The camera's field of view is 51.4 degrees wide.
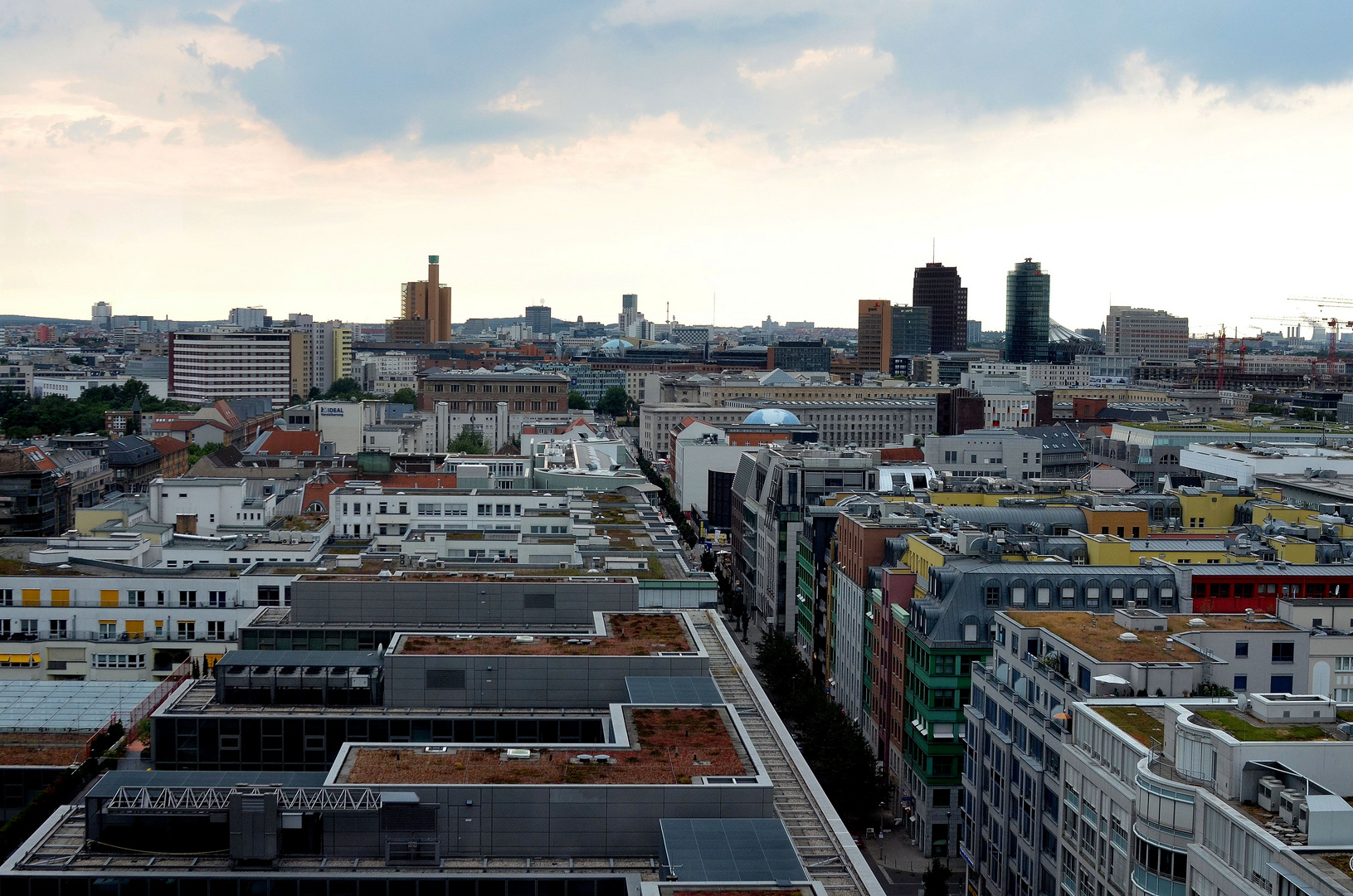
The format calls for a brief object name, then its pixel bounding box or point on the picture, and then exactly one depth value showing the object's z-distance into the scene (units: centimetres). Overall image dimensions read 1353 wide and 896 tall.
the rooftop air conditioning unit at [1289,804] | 3030
